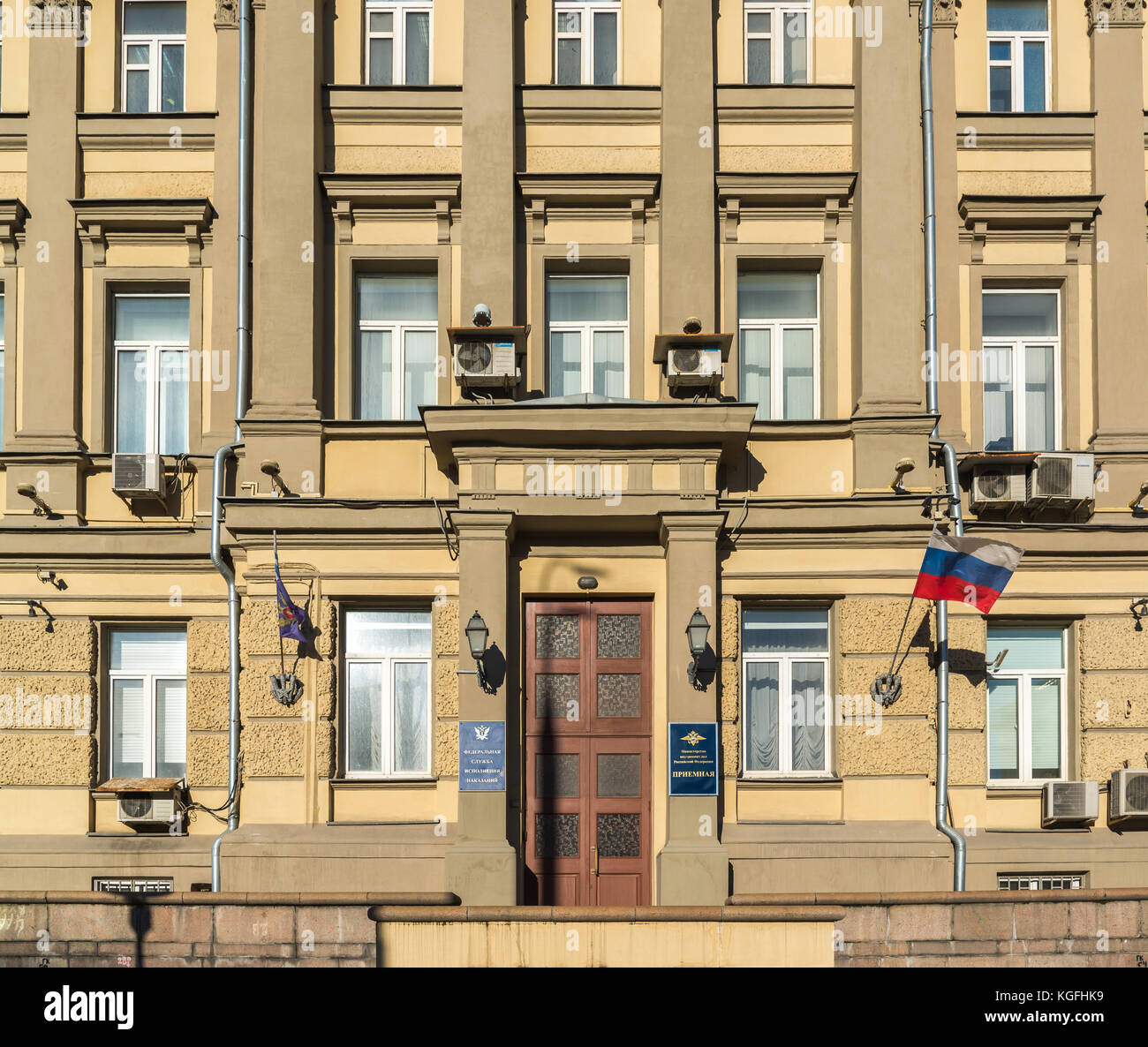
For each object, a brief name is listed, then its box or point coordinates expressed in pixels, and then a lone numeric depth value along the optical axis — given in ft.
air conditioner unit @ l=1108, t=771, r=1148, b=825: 41.83
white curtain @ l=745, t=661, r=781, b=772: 42.97
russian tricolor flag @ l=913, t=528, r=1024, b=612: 39.81
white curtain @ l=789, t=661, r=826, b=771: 42.96
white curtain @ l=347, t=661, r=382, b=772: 42.98
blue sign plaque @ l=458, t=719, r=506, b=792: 40.47
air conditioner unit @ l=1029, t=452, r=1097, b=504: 42.73
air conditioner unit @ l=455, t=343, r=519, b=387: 41.83
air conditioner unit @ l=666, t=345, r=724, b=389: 42.16
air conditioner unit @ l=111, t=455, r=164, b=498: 43.91
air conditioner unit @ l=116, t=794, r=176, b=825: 42.80
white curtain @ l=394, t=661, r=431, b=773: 43.11
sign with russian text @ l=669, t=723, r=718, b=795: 40.55
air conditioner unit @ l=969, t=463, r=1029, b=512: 42.70
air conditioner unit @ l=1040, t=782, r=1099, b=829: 41.91
